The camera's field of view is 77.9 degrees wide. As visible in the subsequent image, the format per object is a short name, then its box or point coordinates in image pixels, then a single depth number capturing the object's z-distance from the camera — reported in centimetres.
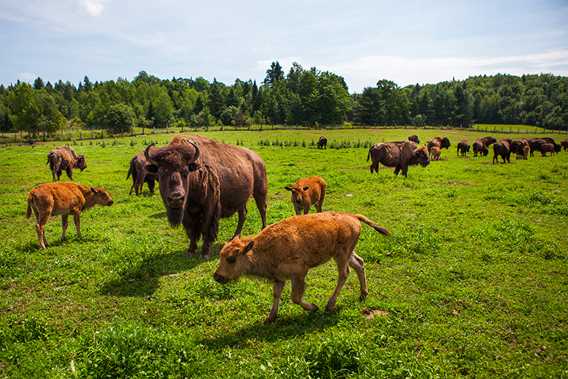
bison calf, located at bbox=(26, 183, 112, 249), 990
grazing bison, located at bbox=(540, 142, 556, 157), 3769
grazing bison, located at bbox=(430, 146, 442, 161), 3606
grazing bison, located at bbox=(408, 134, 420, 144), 4700
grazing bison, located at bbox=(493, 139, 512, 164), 3178
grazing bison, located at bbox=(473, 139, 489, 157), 3841
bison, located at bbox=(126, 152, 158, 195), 1847
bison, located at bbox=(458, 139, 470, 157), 4047
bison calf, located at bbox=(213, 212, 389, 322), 595
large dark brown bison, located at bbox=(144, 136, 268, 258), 836
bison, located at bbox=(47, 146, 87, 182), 2414
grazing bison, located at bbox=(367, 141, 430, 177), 2503
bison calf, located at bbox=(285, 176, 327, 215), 1238
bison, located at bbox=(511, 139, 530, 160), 3500
